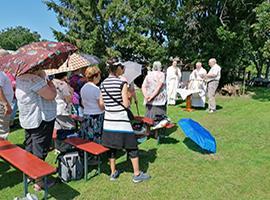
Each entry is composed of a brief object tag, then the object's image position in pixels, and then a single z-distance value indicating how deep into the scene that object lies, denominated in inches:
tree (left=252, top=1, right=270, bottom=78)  316.2
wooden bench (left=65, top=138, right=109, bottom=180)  120.6
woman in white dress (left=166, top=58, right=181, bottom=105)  307.5
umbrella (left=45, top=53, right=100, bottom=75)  166.9
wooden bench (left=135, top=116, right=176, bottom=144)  171.3
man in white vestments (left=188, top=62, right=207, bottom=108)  288.0
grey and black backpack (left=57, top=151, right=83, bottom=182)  122.7
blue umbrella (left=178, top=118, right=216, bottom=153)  157.0
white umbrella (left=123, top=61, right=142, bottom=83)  188.1
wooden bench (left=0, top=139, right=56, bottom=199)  92.4
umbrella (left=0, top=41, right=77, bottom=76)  100.6
